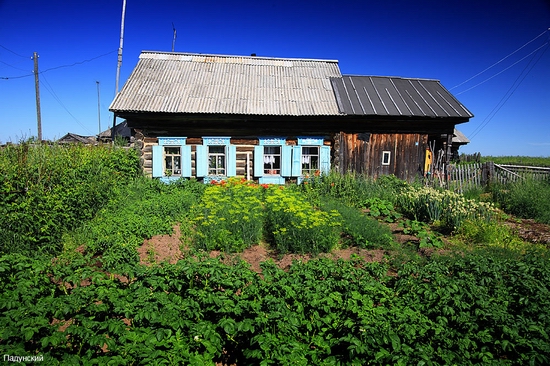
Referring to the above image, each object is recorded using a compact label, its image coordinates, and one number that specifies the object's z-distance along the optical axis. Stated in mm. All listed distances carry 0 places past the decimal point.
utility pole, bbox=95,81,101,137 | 41188
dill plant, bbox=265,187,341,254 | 5961
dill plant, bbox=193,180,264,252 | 6015
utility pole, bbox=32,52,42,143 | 18641
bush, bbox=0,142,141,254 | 5285
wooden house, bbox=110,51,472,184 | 11391
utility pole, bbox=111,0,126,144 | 17656
